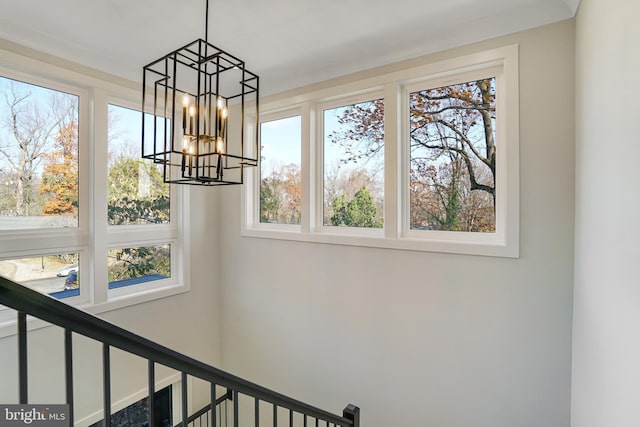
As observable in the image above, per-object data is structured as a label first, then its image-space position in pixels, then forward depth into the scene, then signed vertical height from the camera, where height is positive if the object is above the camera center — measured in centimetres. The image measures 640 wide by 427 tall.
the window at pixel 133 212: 267 -2
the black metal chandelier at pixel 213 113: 144 +91
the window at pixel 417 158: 203 +39
